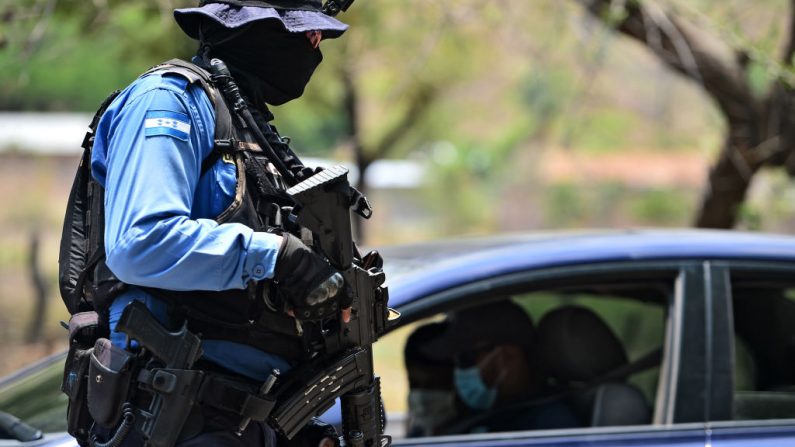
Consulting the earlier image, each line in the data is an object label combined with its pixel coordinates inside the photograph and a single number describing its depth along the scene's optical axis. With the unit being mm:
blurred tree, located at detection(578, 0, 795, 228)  11500
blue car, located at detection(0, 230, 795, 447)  5395
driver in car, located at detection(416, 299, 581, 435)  6289
